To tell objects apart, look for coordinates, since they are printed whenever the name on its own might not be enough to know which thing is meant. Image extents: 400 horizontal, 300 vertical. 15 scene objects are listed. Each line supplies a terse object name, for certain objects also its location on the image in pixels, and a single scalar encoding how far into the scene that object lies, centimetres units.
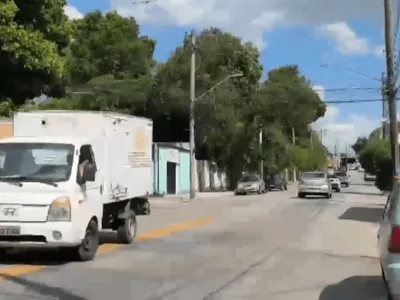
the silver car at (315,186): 4444
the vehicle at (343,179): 7744
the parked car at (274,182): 6531
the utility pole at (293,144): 9396
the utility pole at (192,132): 4153
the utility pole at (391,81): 3409
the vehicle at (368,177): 11909
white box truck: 1159
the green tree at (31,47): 1686
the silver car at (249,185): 5225
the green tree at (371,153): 7412
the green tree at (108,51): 6819
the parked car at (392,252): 758
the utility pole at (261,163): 6509
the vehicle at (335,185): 5917
